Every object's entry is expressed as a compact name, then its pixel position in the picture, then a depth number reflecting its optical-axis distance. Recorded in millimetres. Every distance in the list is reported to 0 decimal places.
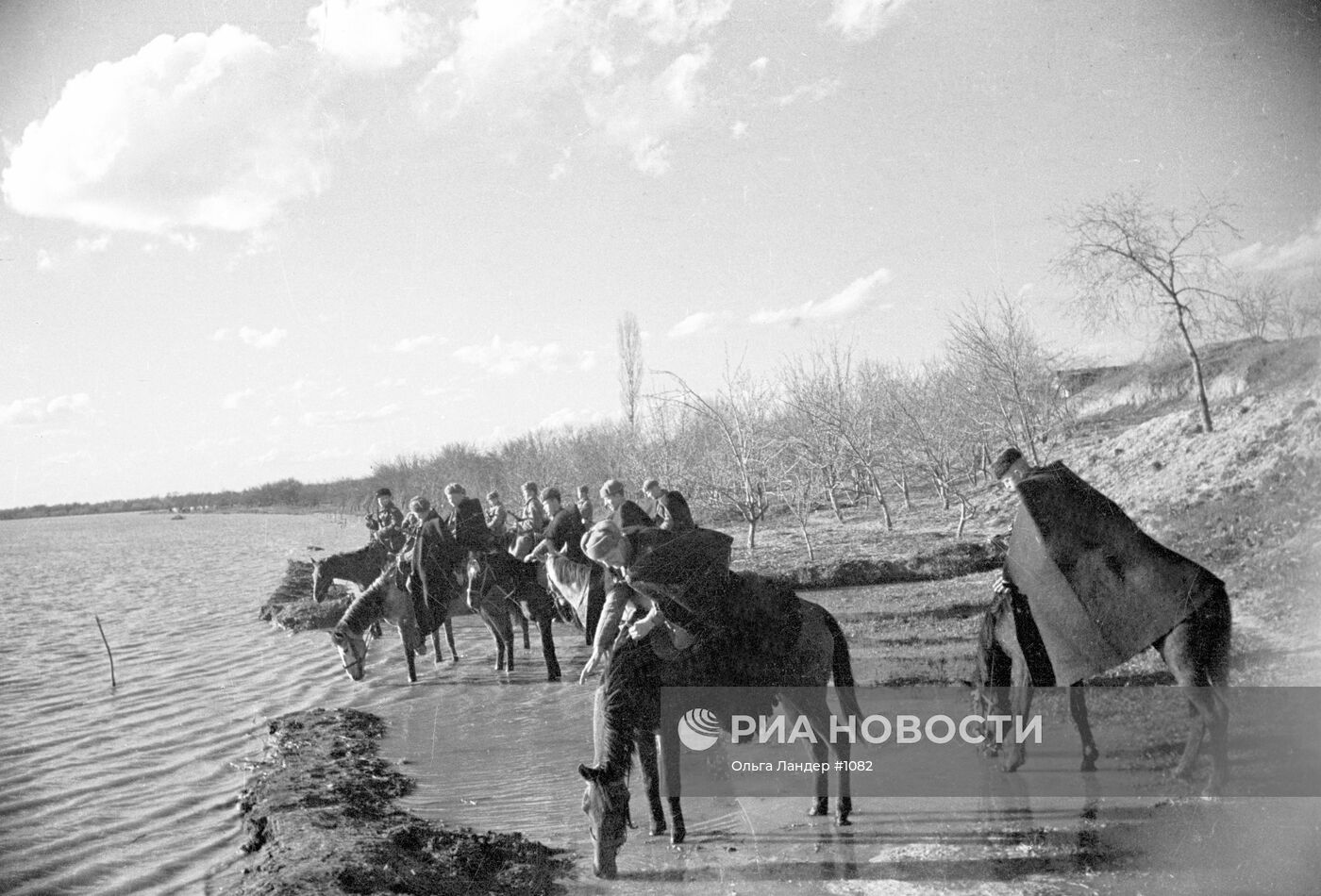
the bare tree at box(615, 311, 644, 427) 24922
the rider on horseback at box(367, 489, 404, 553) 13250
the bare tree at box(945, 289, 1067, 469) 20359
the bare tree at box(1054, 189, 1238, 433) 16594
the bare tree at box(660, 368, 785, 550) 23109
